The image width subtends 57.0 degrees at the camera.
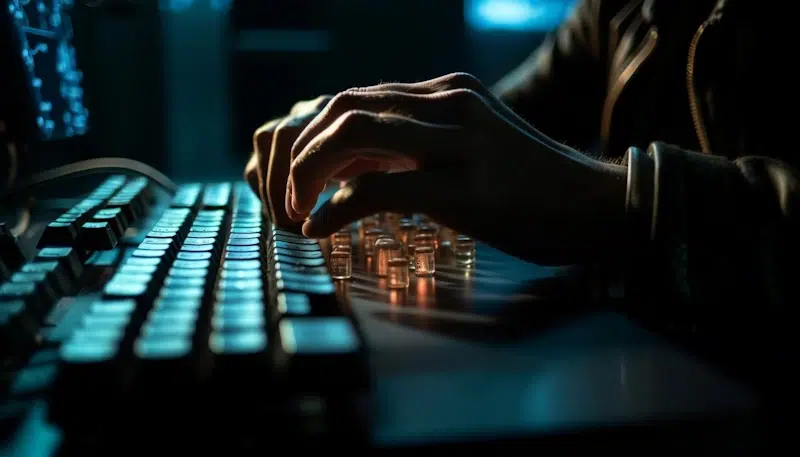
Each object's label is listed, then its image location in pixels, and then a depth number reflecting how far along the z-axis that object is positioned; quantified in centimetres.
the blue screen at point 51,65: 74
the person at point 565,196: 46
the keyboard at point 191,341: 26
